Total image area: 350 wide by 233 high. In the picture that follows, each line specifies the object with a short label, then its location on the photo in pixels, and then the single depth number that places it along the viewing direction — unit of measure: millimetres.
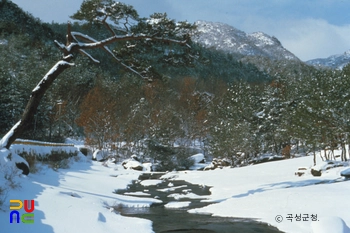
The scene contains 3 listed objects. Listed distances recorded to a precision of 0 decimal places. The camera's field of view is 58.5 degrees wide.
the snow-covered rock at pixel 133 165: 27281
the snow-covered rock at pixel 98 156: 30041
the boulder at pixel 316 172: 14653
